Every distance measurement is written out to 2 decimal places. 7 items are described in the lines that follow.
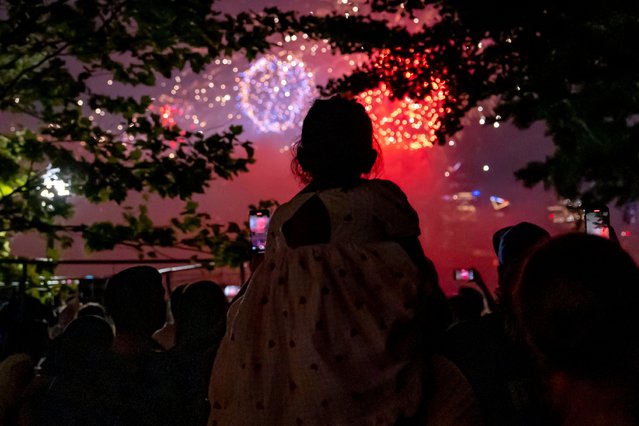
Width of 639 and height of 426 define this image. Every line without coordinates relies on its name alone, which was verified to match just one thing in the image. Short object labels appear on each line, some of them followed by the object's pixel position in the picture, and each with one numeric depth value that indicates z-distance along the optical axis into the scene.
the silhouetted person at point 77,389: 3.66
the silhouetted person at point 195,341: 3.74
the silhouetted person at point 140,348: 3.74
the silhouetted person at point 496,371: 2.35
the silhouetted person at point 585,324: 1.55
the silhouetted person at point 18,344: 3.63
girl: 2.16
